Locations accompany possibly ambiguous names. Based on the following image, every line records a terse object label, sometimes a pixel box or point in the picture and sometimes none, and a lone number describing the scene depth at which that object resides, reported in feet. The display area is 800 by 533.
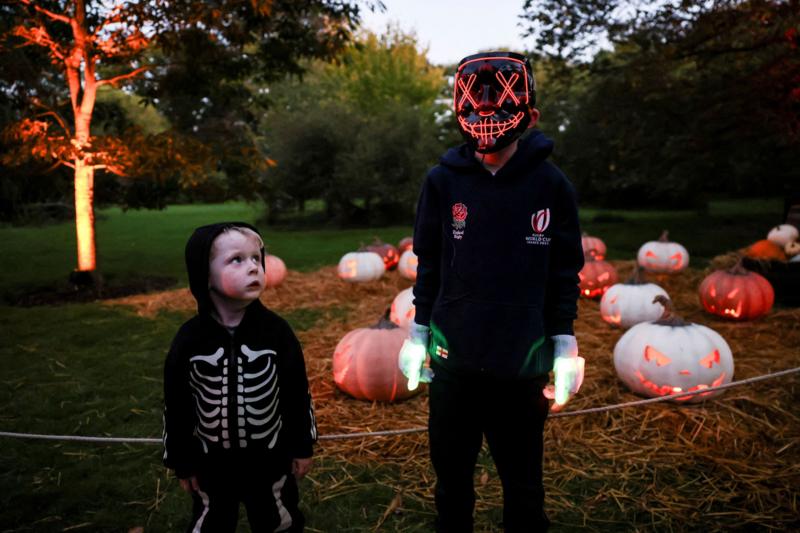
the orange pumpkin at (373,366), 15.42
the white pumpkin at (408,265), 32.04
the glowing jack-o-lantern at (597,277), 27.20
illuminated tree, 27.40
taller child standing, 7.38
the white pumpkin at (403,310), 20.61
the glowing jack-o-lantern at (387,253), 35.91
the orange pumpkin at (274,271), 31.32
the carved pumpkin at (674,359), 14.71
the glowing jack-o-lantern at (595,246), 32.76
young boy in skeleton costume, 7.20
